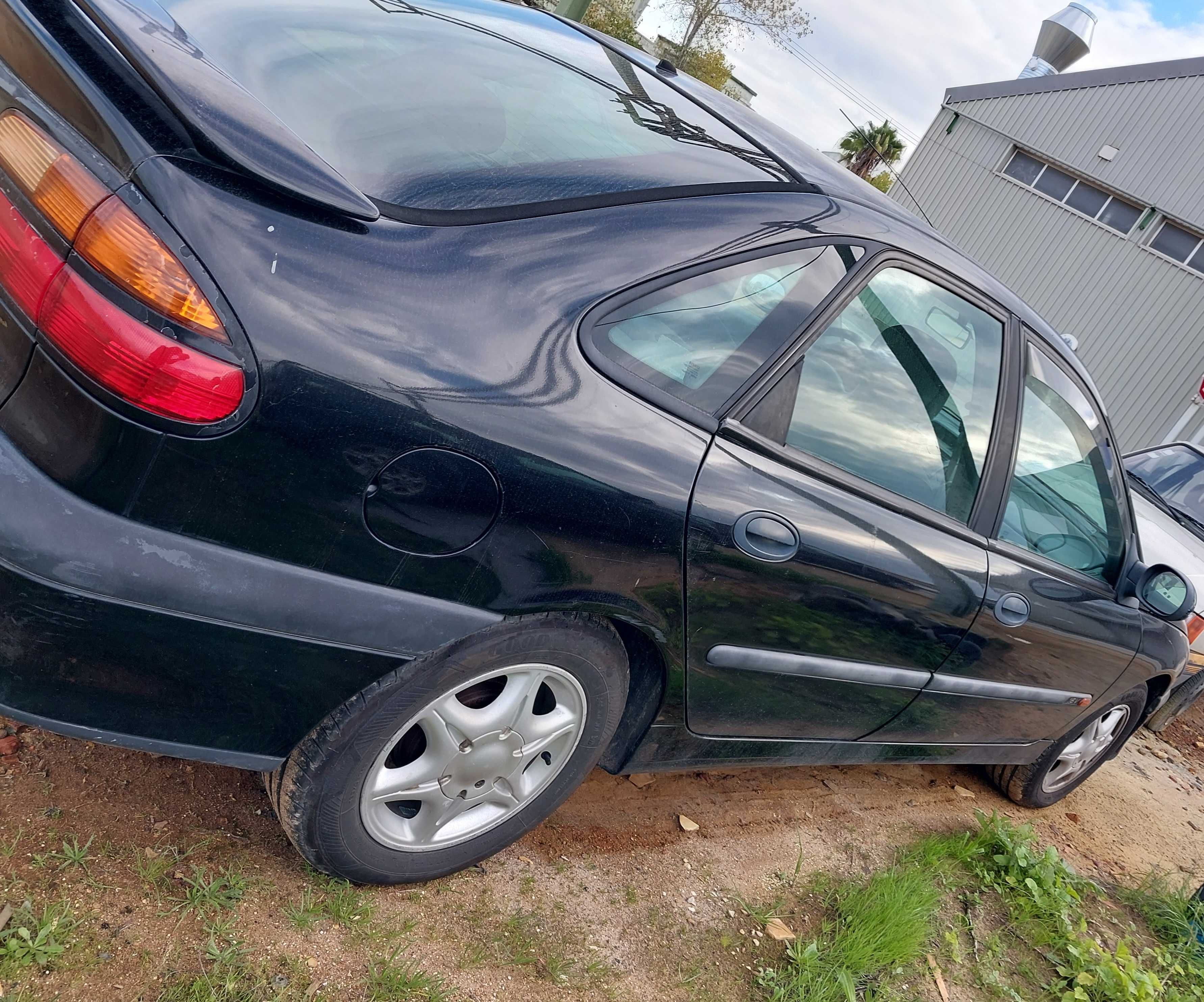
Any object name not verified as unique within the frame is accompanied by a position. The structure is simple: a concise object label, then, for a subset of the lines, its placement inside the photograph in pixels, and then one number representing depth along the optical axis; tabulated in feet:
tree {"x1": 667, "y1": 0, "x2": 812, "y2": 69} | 107.24
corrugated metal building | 50.03
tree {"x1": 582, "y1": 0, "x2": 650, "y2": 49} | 101.04
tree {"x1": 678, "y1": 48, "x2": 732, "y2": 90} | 112.68
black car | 4.86
